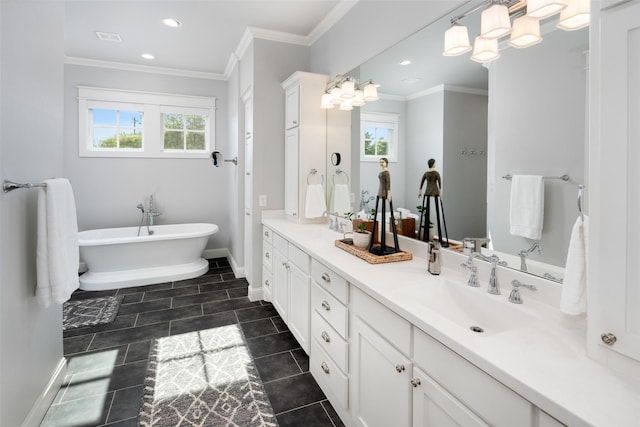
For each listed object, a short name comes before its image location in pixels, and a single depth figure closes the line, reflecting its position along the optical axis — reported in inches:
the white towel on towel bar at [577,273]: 40.6
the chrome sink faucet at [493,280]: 54.0
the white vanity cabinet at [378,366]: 47.8
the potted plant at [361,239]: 80.8
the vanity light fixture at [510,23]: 45.9
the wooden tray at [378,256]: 71.5
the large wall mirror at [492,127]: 48.1
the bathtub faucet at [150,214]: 187.3
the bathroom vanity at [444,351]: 30.5
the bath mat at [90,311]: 118.0
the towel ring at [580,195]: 45.9
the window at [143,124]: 177.8
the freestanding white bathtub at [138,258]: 152.1
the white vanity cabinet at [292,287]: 89.3
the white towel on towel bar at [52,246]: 64.0
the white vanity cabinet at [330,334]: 66.3
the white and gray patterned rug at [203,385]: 71.7
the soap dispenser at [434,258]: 63.6
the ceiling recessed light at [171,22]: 125.7
